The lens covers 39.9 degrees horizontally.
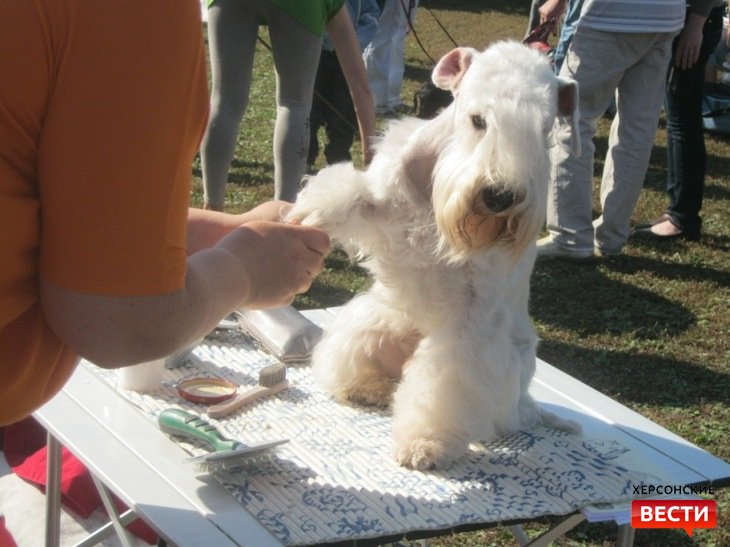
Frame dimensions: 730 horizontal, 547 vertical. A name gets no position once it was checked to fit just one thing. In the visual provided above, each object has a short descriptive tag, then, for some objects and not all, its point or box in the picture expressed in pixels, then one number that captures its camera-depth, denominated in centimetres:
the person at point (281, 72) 420
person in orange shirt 93
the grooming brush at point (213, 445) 197
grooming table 188
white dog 219
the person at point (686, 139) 571
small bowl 236
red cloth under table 274
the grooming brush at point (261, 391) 230
